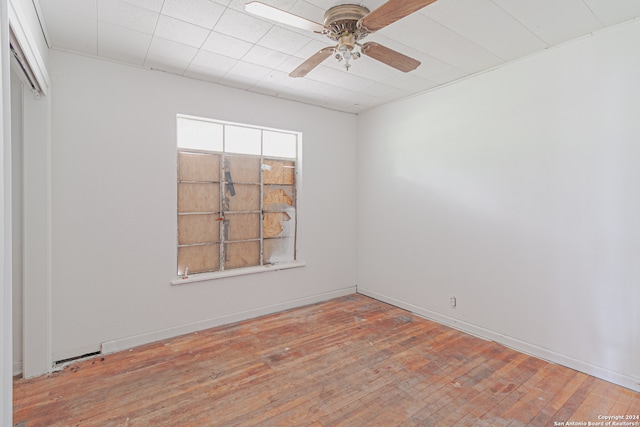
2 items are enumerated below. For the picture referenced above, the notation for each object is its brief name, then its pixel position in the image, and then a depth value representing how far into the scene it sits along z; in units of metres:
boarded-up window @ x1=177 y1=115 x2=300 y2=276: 3.52
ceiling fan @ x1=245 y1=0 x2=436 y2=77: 1.69
